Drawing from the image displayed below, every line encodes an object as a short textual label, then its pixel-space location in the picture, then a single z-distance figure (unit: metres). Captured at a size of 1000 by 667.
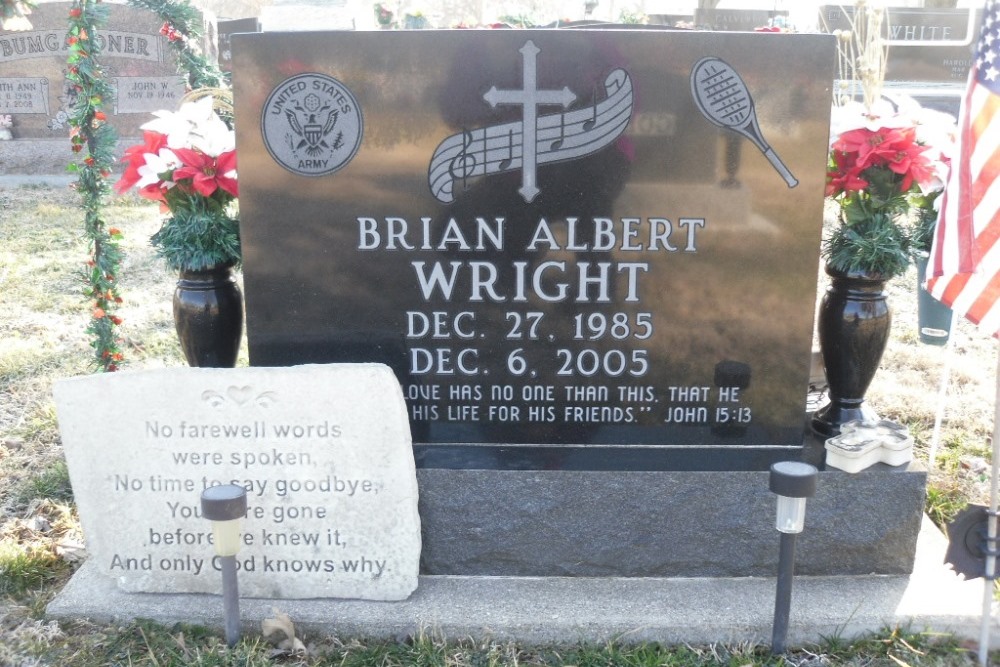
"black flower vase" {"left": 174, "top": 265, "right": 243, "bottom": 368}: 3.27
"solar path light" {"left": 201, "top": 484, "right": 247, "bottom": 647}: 2.49
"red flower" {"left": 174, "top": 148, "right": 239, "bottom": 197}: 3.22
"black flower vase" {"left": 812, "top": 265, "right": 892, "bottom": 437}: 3.14
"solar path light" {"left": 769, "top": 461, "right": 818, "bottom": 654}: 2.49
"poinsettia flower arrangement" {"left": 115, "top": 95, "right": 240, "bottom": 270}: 3.22
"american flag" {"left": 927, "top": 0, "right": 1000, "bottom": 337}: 2.40
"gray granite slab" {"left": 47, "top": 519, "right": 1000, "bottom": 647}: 2.76
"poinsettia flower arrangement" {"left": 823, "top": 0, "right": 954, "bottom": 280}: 3.09
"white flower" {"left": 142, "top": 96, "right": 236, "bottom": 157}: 3.26
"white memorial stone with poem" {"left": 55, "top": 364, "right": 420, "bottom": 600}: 2.80
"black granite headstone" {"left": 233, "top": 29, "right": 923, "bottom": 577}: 2.87
